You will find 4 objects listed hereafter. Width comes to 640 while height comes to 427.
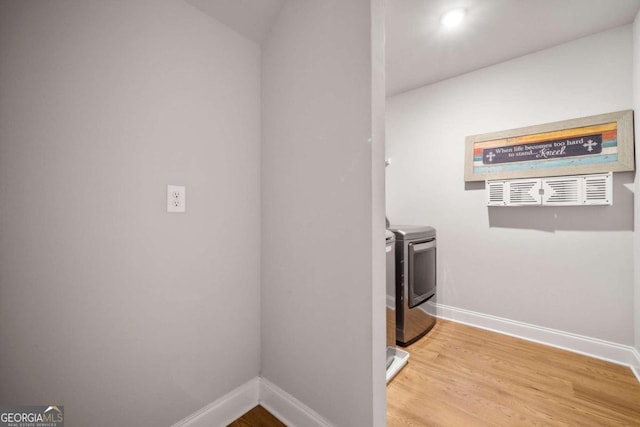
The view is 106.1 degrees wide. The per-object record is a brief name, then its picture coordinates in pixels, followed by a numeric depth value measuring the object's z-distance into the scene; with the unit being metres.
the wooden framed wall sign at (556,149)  1.74
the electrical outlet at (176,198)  1.11
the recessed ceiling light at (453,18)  1.64
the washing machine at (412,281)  1.93
